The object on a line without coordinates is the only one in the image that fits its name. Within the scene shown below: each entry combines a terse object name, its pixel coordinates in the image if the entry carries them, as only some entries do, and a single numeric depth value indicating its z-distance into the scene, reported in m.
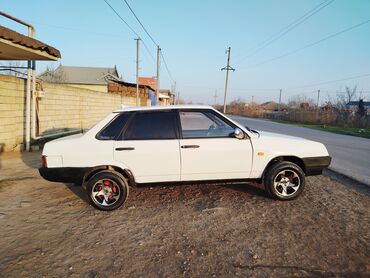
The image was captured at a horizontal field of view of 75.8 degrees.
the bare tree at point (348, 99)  39.97
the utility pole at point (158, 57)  25.47
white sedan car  3.77
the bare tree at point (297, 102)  75.62
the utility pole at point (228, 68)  36.71
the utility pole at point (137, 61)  25.98
